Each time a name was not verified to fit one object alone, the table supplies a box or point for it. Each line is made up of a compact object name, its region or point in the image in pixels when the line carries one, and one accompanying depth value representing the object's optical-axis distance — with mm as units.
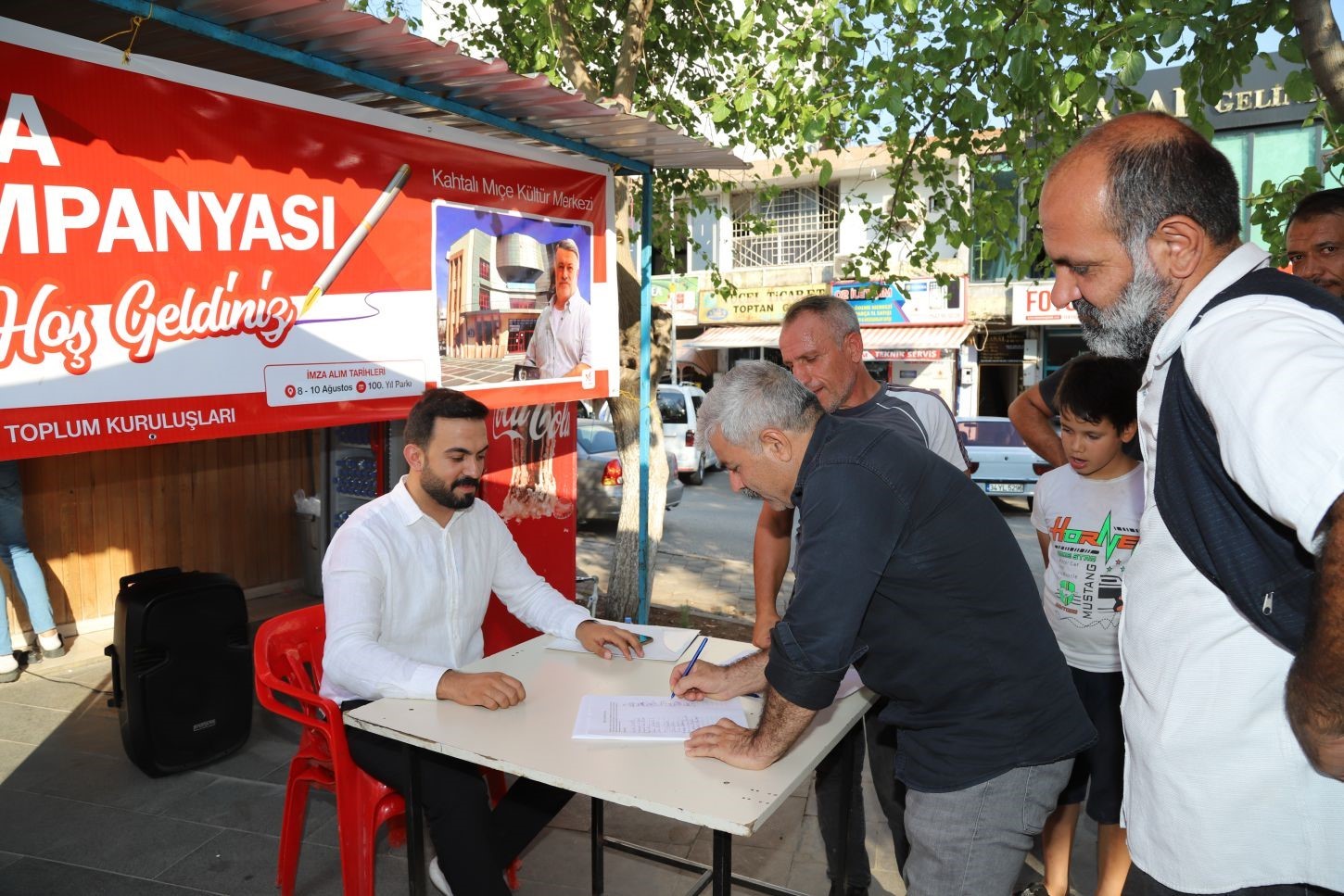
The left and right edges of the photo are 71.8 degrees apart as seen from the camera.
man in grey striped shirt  3172
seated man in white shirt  2777
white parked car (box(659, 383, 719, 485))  15070
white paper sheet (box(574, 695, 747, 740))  2410
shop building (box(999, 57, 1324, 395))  16953
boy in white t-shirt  2988
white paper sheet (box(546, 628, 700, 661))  3146
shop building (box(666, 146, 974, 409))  21406
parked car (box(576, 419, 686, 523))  11195
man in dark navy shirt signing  1980
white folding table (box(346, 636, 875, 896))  2051
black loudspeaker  4105
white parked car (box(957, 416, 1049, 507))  12734
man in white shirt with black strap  1189
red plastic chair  2963
